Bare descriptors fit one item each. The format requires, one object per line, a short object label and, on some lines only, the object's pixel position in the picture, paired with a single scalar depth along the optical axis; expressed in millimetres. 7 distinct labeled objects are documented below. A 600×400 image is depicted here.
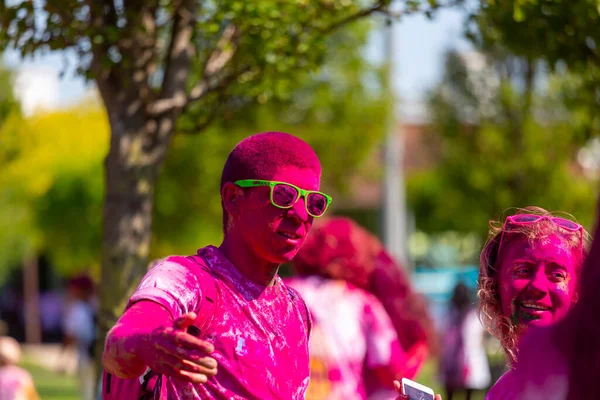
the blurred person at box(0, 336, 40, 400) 13921
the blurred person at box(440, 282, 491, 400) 18065
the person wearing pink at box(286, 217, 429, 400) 9404
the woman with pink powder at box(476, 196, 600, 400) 3222
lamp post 30766
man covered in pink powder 4872
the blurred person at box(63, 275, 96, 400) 22183
